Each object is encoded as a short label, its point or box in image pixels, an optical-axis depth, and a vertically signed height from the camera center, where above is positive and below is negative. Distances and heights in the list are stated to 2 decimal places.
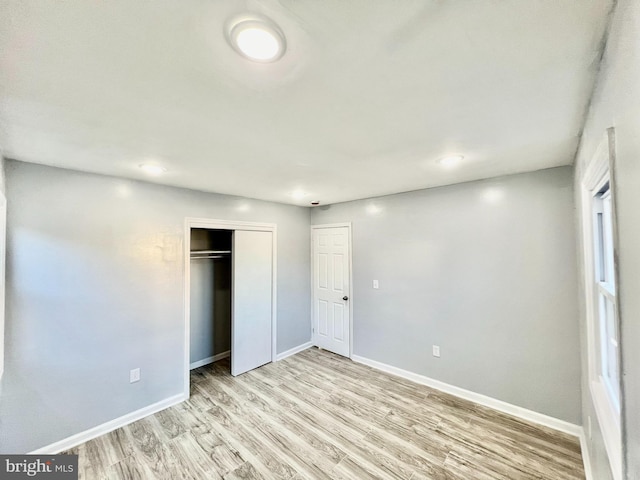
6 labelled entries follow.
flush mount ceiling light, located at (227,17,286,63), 0.80 +0.70
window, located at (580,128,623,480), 1.43 -0.26
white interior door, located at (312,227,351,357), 3.96 -0.65
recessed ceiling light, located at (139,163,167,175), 2.17 +0.72
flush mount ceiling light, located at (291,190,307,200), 3.26 +0.72
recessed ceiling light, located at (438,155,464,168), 2.04 +0.71
